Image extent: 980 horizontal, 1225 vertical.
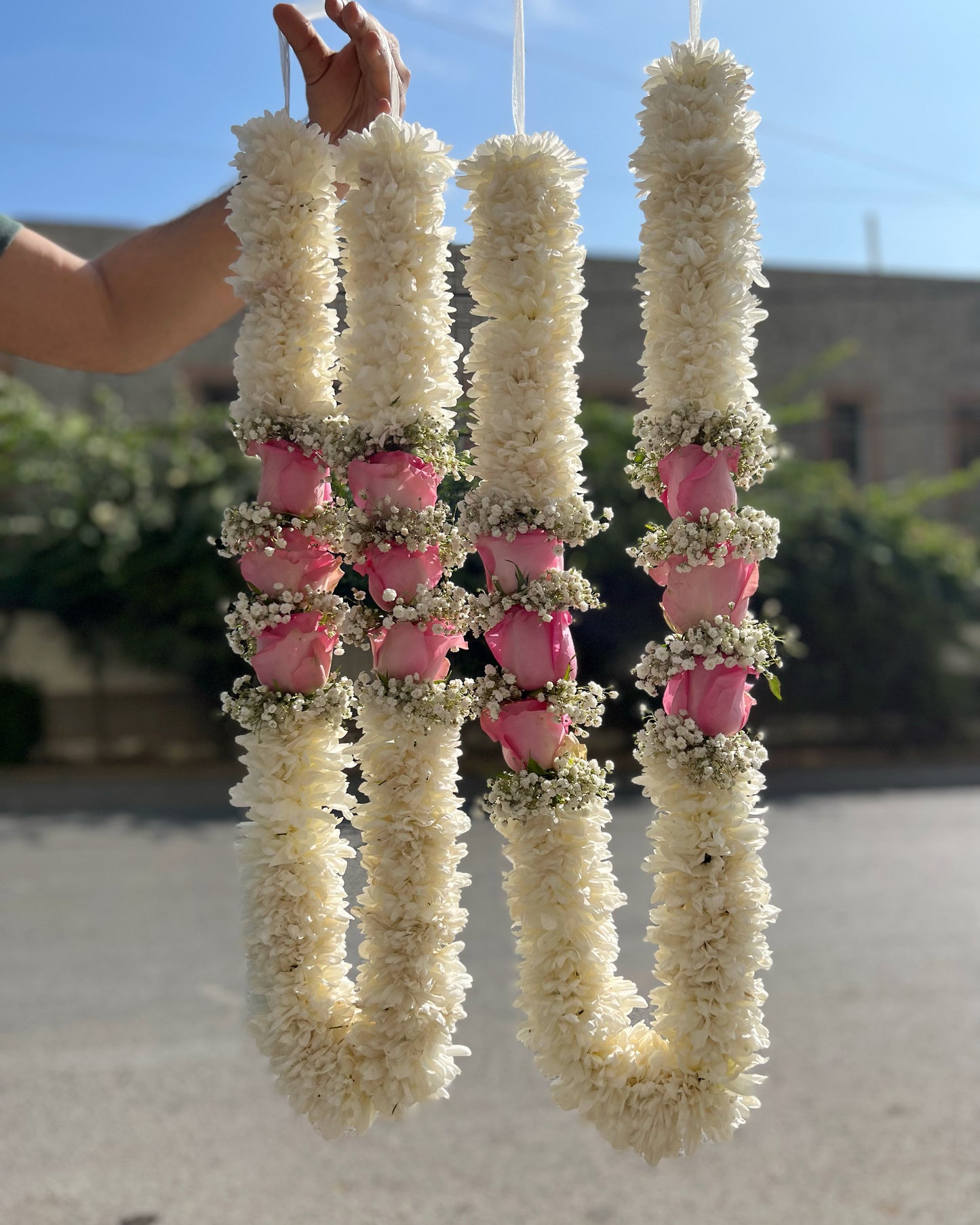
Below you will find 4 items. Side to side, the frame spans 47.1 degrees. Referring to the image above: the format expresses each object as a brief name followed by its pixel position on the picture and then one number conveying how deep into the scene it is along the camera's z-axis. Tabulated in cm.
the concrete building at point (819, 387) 914
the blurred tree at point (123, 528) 845
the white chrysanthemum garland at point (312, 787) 102
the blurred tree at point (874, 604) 938
